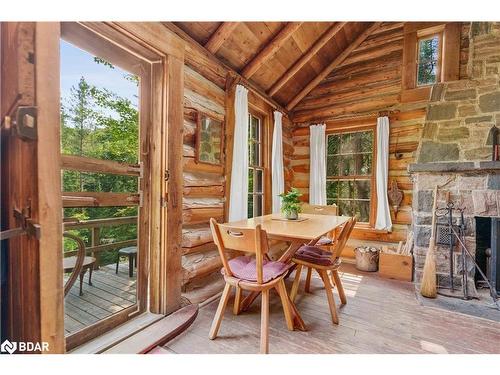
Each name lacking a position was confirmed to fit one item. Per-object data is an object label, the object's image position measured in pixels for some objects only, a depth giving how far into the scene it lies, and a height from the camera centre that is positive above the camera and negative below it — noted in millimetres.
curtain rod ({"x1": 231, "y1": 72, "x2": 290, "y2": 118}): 3034 +1378
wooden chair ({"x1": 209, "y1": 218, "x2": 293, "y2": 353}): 1496 -647
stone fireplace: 2545 +418
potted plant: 2451 -223
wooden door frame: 905 -103
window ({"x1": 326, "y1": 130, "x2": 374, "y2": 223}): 4029 +235
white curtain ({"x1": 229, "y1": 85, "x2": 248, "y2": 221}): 2928 +286
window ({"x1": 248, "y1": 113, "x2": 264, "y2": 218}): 3729 +272
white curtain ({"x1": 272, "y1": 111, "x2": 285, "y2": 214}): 3834 +363
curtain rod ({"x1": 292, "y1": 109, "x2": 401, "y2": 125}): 3715 +1183
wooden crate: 2990 -1059
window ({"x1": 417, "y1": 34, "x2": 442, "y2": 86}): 3426 +1892
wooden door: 894 +28
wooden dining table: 1698 -369
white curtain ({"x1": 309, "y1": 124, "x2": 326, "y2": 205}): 4203 +359
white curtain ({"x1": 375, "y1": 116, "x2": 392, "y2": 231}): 3654 +176
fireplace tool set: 2488 -601
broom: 2477 -935
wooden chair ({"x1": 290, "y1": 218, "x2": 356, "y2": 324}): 1929 -666
